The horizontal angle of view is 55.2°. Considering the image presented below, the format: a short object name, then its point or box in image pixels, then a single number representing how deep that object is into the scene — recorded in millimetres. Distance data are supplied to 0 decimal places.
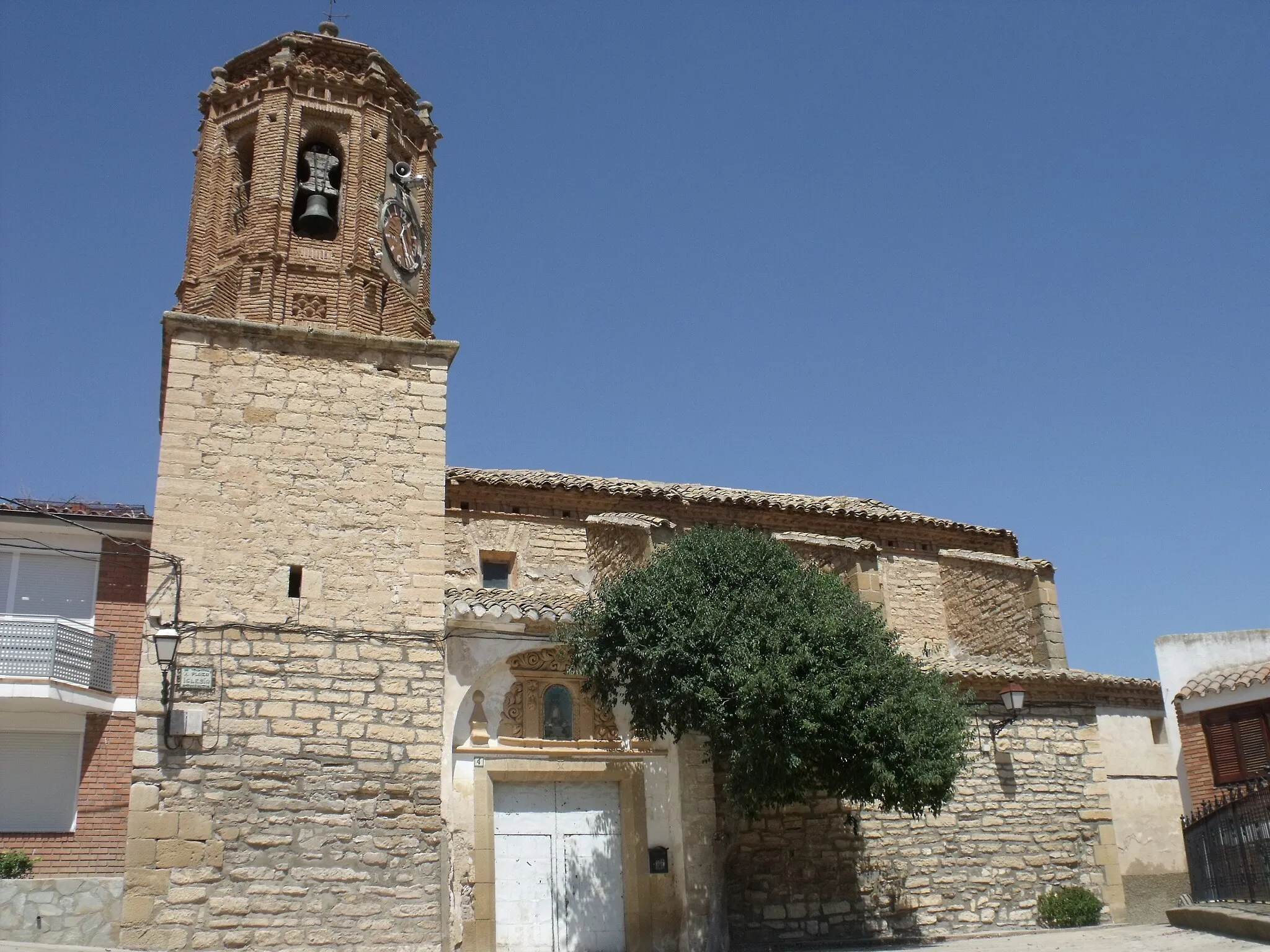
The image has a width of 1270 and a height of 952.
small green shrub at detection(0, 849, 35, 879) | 13336
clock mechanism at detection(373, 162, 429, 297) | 13633
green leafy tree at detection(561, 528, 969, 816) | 13047
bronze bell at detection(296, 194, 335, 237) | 13445
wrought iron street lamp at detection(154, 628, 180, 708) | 11062
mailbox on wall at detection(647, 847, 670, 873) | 13836
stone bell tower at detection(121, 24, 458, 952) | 11031
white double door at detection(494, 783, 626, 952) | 13305
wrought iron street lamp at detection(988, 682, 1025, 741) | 16016
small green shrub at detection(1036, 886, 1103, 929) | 15805
